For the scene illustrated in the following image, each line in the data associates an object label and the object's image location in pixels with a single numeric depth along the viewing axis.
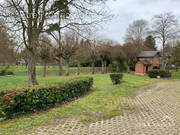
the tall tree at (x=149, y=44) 41.44
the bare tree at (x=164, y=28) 21.72
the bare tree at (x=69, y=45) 21.67
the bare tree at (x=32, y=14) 6.37
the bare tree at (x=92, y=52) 25.86
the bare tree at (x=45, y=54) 18.44
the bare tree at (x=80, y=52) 23.60
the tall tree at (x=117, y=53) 27.22
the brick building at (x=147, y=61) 26.80
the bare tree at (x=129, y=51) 27.07
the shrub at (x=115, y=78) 12.23
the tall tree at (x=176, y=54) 19.95
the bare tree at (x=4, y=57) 16.77
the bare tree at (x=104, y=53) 26.80
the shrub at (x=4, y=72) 23.65
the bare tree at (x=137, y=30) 37.06
